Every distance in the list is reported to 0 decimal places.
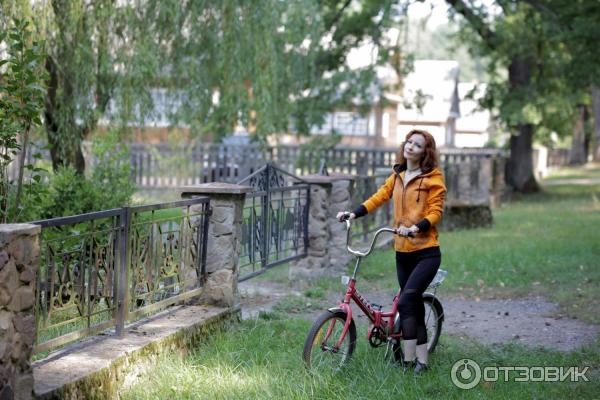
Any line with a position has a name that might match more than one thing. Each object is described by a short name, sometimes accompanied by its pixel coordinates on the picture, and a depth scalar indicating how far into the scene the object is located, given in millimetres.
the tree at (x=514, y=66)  23656
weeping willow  11258
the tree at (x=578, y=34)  21359
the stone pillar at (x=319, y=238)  11438
